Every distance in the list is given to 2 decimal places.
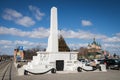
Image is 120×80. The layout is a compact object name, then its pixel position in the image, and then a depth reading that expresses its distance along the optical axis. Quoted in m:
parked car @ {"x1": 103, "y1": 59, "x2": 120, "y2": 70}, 14.06
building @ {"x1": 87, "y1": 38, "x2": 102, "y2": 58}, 45.40
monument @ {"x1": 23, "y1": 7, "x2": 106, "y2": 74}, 12.33
